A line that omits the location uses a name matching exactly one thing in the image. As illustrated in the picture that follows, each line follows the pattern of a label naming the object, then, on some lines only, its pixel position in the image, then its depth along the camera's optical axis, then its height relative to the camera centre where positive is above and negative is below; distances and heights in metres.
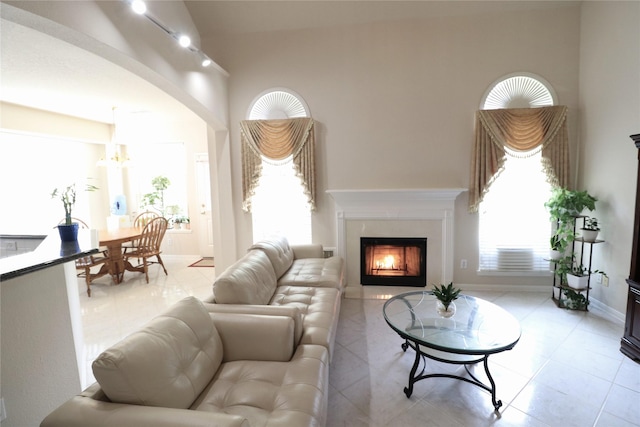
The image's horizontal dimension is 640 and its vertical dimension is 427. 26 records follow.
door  6.09 -0.20
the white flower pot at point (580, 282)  3.36 -1.10
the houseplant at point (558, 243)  3.46 -0.69
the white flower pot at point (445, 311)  2.39 -0.98
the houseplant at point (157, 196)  6.16 +0.02
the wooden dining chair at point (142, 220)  5.71 -0.44
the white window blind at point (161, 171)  6.22 +0.55
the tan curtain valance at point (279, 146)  4.13 +0.67
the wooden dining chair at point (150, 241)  4.75 -0.72
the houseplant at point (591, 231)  3.23 -0.50
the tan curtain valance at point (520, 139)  3.70 +0.59
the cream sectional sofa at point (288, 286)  2.07 -0.86
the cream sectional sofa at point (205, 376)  1.18 -0.86
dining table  4.46 -0.85
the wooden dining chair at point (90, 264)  4.18 -0.94
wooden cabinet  2.50 -1.02
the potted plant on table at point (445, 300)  2.34 -0.87
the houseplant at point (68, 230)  1.95 -0.21
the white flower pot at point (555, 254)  3.68 -0.86
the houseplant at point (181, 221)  6.27 -0.53
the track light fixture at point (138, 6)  2.27 +1.46
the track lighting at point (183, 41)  2.91 +1.53
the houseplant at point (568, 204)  3.29 -0.21
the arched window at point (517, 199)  3.81 -0.16
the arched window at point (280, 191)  4.25 +0.03
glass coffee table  1.98 -1.04
